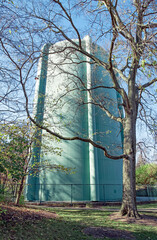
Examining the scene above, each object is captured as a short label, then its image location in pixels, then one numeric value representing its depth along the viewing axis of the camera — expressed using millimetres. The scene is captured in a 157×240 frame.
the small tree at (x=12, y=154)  6930
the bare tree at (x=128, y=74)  6934
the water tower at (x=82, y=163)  15070
